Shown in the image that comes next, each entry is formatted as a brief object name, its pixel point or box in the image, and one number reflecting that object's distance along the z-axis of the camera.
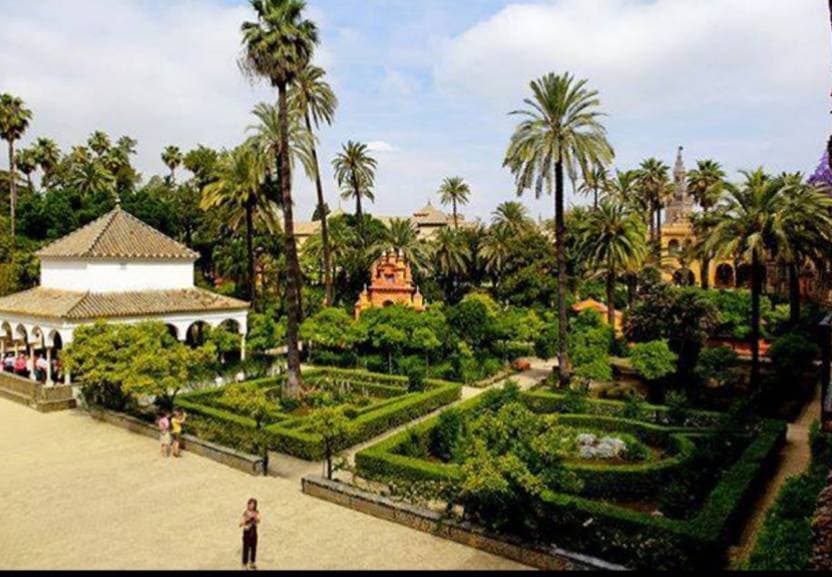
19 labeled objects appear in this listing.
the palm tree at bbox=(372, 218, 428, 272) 52.31
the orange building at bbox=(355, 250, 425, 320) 45.62
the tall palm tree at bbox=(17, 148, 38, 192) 59.47
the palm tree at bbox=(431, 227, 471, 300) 56.03
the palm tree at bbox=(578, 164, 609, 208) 59.38
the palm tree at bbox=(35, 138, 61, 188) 59.94
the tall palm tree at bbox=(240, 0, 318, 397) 25.89
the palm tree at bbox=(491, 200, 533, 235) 57.66
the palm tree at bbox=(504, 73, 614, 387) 26.81
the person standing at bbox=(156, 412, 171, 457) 19.25
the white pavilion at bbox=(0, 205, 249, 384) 28.14
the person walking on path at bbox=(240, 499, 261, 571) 11.99
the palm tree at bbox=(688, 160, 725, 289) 56.97
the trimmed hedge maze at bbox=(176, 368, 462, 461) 19.69
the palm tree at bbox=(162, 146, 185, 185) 65.88
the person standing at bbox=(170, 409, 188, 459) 19.28
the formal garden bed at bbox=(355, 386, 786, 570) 12.34
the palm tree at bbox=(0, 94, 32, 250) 48.41
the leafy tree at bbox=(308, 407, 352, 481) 16.62
